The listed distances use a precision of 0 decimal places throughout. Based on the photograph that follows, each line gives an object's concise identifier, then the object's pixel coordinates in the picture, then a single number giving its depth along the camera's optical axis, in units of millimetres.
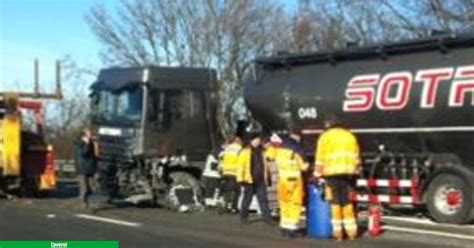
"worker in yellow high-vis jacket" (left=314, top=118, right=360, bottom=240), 15445
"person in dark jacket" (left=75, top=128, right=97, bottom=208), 21578
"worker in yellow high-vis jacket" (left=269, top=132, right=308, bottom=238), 15945
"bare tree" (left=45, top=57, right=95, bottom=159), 53656
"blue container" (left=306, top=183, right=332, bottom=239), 15891
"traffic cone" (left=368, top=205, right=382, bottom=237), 16156
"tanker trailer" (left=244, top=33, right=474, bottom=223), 17953
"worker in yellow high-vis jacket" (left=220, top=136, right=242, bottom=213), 20594
